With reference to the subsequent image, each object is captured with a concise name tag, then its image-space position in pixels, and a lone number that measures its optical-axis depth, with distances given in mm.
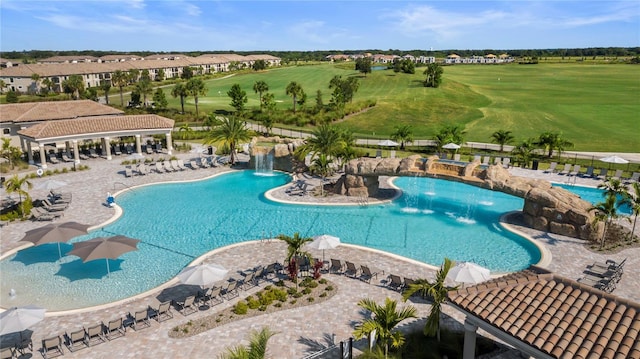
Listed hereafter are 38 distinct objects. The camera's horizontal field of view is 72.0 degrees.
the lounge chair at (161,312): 16875
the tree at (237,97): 68750
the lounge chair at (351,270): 20031
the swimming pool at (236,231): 20312
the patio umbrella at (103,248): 19141
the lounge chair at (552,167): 39250
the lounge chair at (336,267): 20641
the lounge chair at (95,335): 15430
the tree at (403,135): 48647
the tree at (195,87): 71006
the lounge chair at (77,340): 15188
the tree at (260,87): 75188
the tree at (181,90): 72500
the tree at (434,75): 95312
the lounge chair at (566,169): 38500
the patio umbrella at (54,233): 20906
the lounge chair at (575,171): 38125
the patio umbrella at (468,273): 16969
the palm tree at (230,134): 41656
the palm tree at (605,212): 23234
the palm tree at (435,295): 14430
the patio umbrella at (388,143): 44562
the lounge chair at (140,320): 16281
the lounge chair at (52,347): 14689
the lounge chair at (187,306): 17438
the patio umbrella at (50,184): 29309
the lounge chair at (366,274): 19672
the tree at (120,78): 86688
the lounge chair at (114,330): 15781
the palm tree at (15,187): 28141
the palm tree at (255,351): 10402
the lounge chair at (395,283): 18891
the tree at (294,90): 73188
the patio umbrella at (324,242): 20544
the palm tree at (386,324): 13180
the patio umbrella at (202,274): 17500
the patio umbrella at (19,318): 14172
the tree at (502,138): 47031
